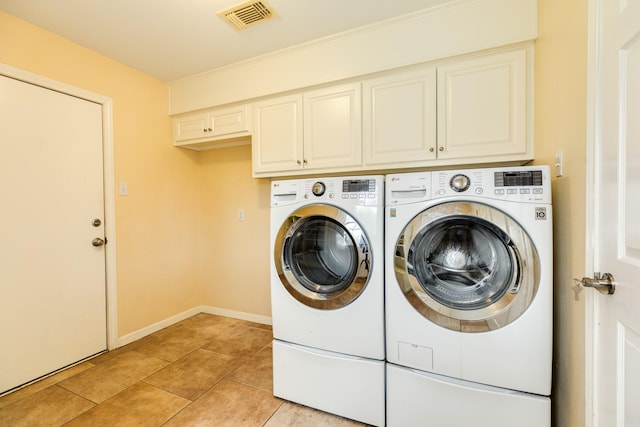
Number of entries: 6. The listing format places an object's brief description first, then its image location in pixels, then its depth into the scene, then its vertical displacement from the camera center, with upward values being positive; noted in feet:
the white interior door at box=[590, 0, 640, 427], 2.37 +0.01
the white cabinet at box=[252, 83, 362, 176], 6.22 +1.88
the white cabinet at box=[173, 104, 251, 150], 7.52 +2.44
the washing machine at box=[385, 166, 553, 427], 3.65 -1.30
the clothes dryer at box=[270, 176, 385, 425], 4.50 -1.50
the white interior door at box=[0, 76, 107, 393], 5.50 -0.47
